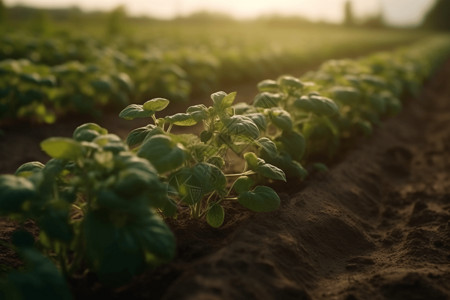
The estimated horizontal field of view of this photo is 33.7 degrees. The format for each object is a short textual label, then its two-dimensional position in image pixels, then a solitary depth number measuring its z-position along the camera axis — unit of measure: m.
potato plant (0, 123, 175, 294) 0.86
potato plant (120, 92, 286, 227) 1.00
